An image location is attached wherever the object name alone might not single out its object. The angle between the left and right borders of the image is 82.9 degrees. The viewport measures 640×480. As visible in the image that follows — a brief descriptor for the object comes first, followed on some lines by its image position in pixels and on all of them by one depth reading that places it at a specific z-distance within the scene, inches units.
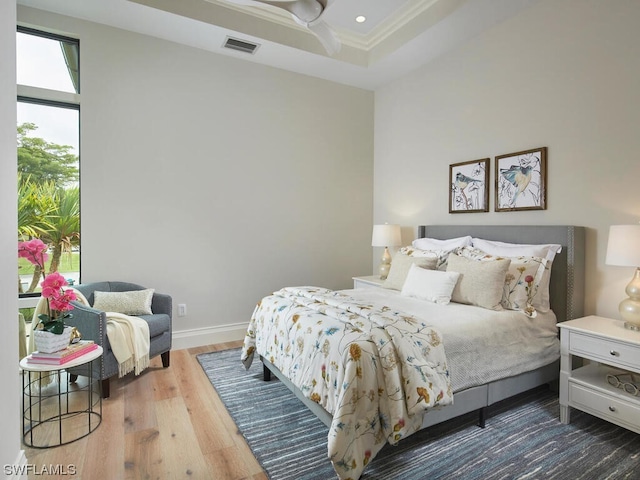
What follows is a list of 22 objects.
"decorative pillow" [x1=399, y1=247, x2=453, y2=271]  132.6
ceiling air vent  146.8
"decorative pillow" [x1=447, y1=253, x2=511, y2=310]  105.8
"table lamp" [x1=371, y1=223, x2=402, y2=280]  166.9
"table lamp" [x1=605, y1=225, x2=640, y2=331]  87.1
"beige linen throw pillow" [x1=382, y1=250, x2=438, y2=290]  131.5
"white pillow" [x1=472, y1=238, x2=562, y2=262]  111.5
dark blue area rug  75.3
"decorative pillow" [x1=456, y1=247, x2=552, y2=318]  106.4
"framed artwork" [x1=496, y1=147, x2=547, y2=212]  121.1
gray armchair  103.3
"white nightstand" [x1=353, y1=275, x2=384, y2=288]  157.7
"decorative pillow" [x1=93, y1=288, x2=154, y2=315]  122.3
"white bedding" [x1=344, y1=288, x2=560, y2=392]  86.5
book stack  84.0
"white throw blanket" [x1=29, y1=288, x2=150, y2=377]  106.6
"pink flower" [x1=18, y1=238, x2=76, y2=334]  85.4
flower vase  83.6
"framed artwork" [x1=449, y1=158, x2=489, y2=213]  140.3
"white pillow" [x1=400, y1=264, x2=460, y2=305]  113.0
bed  71.8
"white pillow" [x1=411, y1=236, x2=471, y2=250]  137.8
